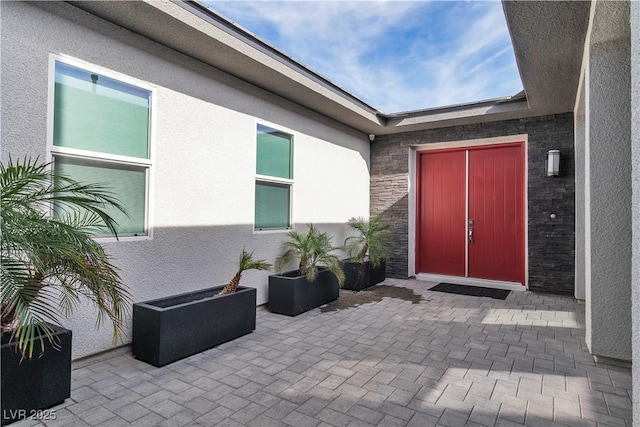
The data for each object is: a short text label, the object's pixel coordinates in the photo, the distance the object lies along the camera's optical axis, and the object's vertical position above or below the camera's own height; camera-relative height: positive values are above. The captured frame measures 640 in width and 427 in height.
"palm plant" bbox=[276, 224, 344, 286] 5.44 -0.57
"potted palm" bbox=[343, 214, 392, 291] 6.78 -0.70
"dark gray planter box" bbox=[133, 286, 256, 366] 3.29 -1.10
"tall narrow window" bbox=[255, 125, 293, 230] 5.43 +0.65
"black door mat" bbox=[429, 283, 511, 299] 6.41 -1.37
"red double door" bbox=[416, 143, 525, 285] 7.12 +0.20
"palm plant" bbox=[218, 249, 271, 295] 4.15 -0.62
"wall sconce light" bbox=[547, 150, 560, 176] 6.17 +1.07
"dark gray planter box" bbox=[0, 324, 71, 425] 2.30 -1.14
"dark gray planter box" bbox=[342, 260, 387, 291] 6.76 -1.09
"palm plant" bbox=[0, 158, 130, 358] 1.75 -0.21
